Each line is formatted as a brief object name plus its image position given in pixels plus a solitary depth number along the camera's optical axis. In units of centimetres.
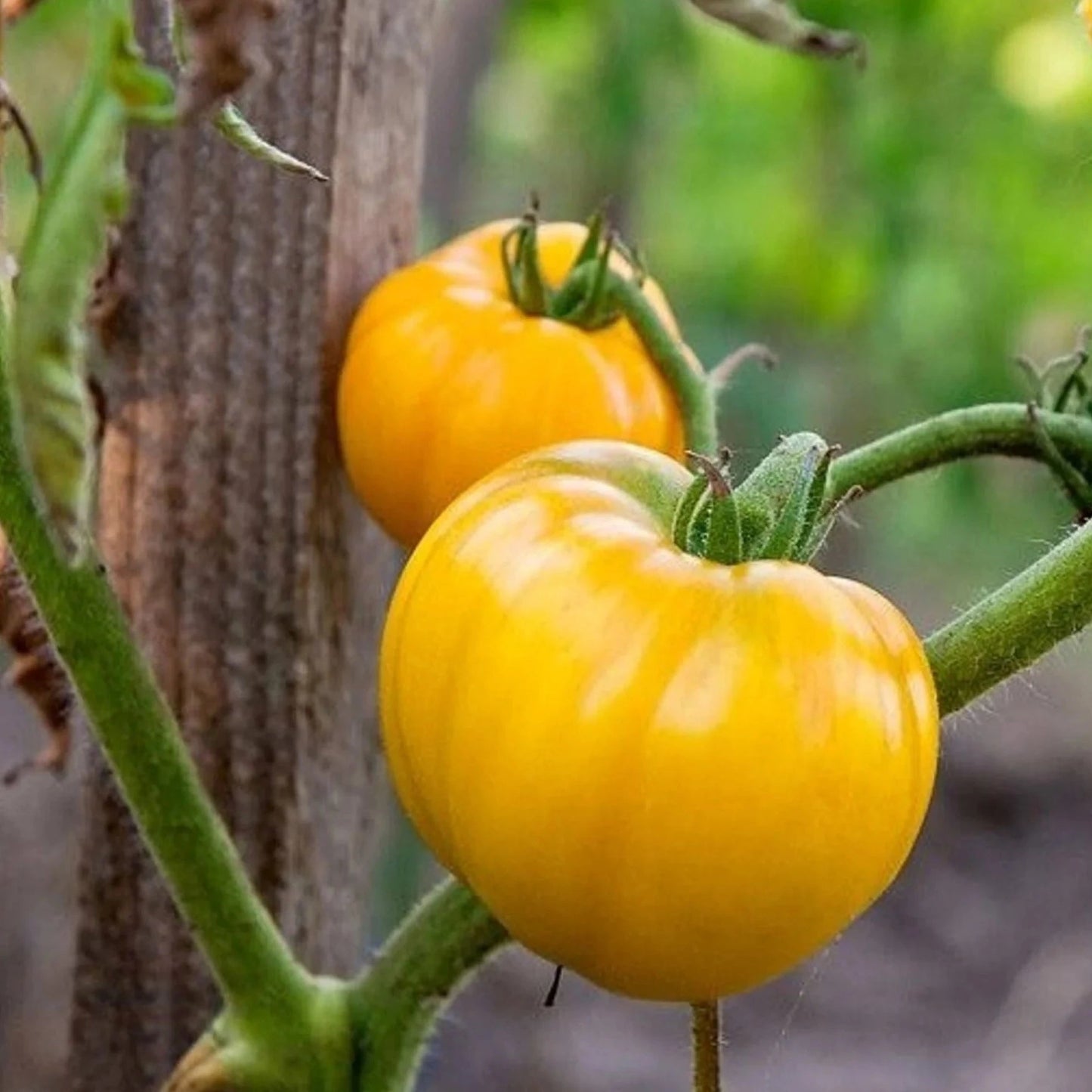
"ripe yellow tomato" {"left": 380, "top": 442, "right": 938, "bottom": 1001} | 52
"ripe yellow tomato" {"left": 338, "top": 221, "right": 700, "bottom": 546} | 64
